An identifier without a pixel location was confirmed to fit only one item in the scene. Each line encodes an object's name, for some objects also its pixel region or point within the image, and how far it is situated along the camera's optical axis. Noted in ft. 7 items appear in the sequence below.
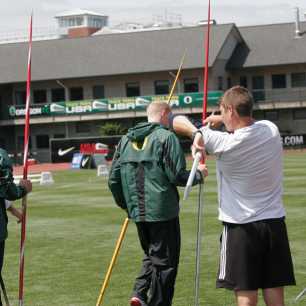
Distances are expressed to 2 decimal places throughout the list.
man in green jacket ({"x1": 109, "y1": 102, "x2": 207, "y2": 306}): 25.27
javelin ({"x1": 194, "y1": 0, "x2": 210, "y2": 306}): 23.61
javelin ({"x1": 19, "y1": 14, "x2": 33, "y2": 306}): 26.50
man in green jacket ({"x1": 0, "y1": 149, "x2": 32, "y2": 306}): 24.82
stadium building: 225.97
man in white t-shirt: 20.75
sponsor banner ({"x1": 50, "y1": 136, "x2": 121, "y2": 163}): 183.42
